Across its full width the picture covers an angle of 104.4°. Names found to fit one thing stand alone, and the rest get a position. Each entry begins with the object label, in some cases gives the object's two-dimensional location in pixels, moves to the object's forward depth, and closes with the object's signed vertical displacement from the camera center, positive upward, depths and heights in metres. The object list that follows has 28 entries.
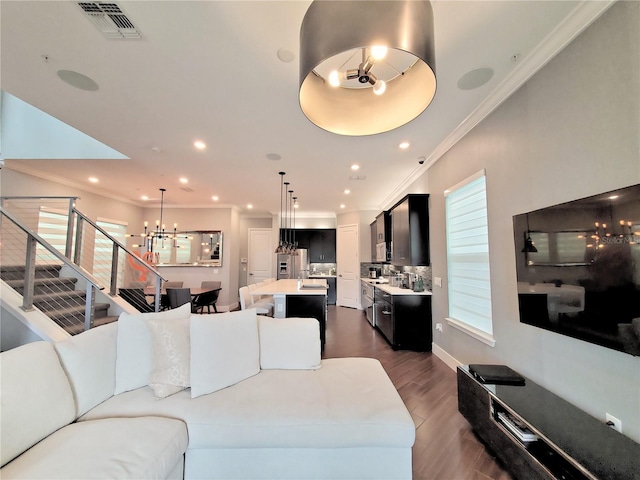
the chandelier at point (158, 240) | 6.03 +0.49
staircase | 2.67 -0.47
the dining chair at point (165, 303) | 4.84 -0.90
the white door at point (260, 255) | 8.56 +0.10
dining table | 5.25 -0.75
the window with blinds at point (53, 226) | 4.52 +0.58
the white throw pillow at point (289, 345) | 2.09 -0.74
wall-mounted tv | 1.25 -0.05
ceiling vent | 1.55 +1.56
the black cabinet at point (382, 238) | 5.88 +0.53
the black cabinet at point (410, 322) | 3.89 -0.99
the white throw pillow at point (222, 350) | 1.75 -0.70
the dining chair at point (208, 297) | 5.55 -0.91
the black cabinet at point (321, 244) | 8.63 +0.50
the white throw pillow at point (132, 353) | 1.75 -0.70
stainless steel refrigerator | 8.02 -0.26
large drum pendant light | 0.92 +0.89
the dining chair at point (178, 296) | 4.67 -0.72
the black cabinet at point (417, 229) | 4.07 +0.49
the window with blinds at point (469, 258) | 2.66 +0.01
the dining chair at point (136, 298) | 4.38 -0.72
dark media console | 1.19 -0.98
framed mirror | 6.95 +0.24
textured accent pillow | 1.71 -0.71
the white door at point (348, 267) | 7.50 -0.25
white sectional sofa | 1.18 -0.92
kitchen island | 4.06 -0.75
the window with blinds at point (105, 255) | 5.59 +0.05
